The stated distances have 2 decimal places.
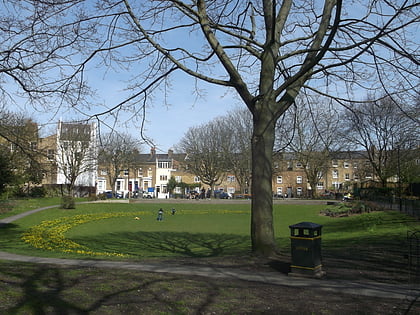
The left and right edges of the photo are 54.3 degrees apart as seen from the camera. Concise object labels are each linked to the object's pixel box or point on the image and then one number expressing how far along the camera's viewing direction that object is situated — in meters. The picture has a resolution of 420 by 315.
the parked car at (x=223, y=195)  71.32
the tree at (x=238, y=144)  59.97
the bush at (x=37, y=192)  50.59
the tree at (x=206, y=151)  62.16
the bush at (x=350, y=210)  30.23
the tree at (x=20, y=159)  13.43
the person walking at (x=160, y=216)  30.35
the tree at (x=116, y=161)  65.00
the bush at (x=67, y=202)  37.34
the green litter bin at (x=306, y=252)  8.38
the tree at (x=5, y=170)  23.28
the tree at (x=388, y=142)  40.75
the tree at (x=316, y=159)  48.97
